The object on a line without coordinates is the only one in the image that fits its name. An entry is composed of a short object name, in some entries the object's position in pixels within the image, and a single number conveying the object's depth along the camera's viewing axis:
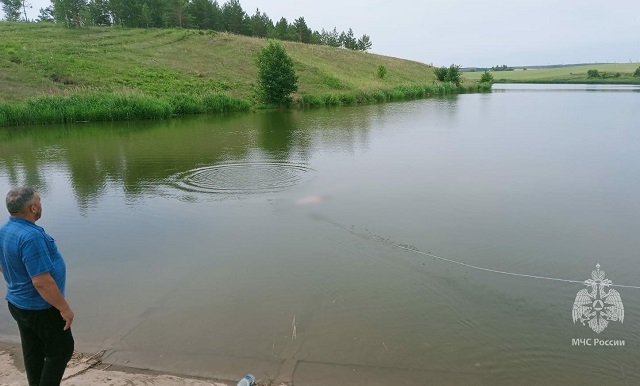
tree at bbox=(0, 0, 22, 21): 92.05
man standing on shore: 3.55
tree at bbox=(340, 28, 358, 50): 102.75
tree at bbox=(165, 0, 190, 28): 74.75
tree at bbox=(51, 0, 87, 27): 66.62
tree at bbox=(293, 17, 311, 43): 86.94
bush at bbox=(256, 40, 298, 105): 40.81
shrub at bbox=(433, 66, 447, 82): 72.00
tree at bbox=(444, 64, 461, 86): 71.25
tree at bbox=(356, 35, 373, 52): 104.81
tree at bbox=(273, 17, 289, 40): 84.06
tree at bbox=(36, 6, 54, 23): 101.76
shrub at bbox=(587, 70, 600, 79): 108.00
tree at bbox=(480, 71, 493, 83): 76.22
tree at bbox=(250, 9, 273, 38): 82.62
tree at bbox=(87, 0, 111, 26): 72.69
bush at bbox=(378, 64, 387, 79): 61.84
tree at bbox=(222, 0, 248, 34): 80.31
